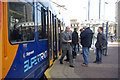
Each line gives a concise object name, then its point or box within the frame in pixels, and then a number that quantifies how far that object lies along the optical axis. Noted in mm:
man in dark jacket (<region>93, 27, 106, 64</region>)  4458
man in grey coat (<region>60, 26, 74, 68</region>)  4083
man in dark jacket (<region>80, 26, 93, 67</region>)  3993
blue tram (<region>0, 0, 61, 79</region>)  1594
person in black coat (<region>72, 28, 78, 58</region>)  5442
